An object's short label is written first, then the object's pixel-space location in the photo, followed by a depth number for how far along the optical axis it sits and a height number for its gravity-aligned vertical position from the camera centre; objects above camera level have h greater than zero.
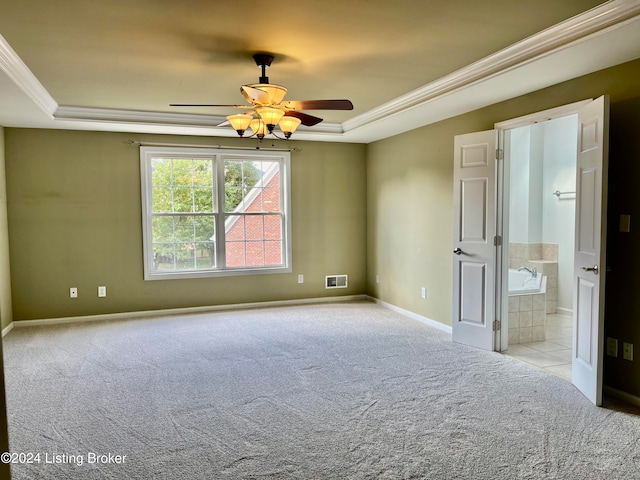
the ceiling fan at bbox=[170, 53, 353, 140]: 3.11 +0.82
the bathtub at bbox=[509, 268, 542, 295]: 5.16 -0.76
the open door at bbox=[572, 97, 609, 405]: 3.03 -0.23
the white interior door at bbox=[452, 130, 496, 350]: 4.24 -0.20
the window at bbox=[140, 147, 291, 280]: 5.84 +0.11
